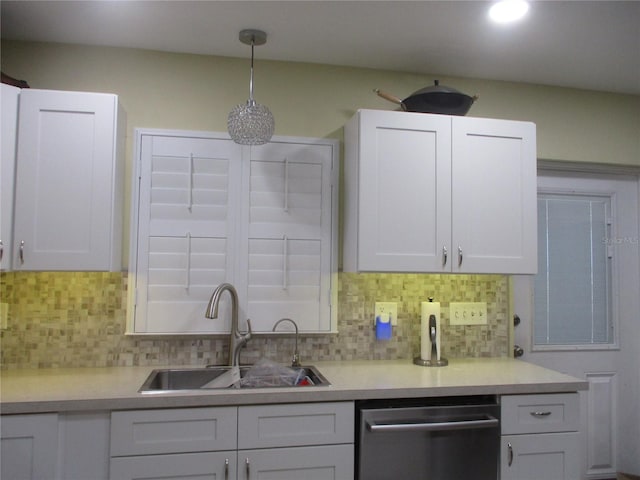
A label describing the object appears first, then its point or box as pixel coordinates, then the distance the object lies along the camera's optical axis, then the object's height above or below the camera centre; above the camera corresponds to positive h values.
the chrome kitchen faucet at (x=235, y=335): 2.19 -0.32
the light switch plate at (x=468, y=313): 2.51 -0.23
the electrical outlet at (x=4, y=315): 2.12 -0.24
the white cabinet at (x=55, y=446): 1.66 -0.65
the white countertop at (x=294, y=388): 1.70 -0.48
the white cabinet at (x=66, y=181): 1.96 +0.35
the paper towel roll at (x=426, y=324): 2.33 -0.27
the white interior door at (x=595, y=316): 2.71 -0.25
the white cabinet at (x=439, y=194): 2.16 +0.36
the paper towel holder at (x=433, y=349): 2.32 -0.39
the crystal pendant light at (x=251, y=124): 1.92 +0.59
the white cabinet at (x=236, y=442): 1.71 -0.66
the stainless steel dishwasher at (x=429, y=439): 1.85 -0.68
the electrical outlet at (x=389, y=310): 2.42 -0.21
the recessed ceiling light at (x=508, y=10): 1.86 +1.06
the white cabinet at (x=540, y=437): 1.95 -0.69
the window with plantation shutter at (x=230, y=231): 2.21 +0.17
